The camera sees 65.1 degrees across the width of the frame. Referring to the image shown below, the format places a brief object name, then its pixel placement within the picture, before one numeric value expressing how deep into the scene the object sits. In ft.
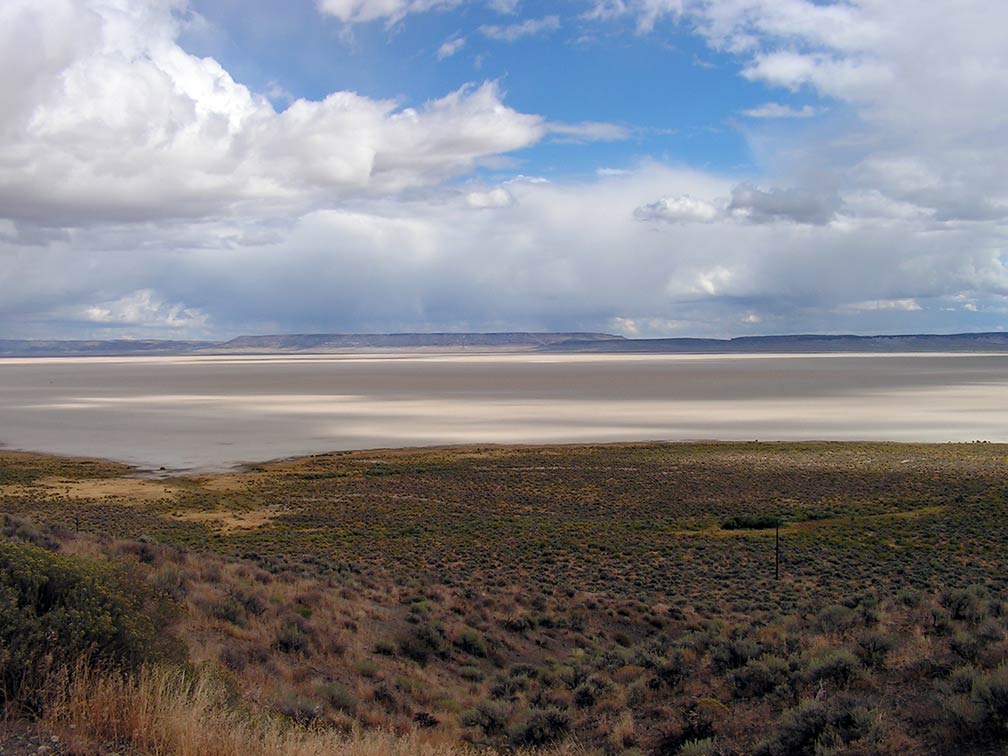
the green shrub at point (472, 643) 45.75
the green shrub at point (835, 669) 28.37
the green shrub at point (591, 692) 32.94
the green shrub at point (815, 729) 22.84
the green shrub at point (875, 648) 29.58
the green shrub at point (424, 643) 43.32
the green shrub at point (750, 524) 106.99
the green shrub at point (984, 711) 21.54
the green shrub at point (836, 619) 37.83
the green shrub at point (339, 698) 30.92
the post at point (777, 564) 75.89
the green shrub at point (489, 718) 30.37
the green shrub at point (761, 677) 29.55
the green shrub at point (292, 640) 38.28
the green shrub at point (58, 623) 19.10
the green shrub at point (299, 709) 26.07
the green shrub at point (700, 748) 24.14
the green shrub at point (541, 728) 28.09
